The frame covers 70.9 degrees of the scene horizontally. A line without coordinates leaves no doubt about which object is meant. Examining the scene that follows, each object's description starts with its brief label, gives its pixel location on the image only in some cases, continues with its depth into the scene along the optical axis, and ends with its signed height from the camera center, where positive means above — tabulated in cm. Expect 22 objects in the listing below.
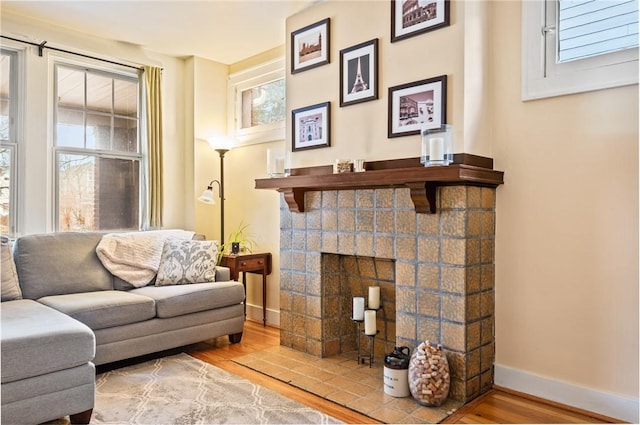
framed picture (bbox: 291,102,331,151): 326 +63
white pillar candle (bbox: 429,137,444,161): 246 +34
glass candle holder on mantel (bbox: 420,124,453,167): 247 +36
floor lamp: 434 +20
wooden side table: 395 -49
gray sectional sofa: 209 -66
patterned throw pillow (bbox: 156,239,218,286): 357 -42
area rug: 229 -106
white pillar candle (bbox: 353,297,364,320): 309 -67
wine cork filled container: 243 -91
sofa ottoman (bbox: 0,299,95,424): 203 -76
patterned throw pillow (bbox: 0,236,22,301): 297 -44
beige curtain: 425 +67
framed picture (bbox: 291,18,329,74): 327 +124
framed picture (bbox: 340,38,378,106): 298 +94
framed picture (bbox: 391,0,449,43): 262 +118
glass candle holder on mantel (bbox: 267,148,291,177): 349 +37
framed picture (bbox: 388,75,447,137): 263 +64
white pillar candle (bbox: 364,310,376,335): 297 -74
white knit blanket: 345 -35
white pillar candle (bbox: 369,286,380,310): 309 -60
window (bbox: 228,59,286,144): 416 +105
